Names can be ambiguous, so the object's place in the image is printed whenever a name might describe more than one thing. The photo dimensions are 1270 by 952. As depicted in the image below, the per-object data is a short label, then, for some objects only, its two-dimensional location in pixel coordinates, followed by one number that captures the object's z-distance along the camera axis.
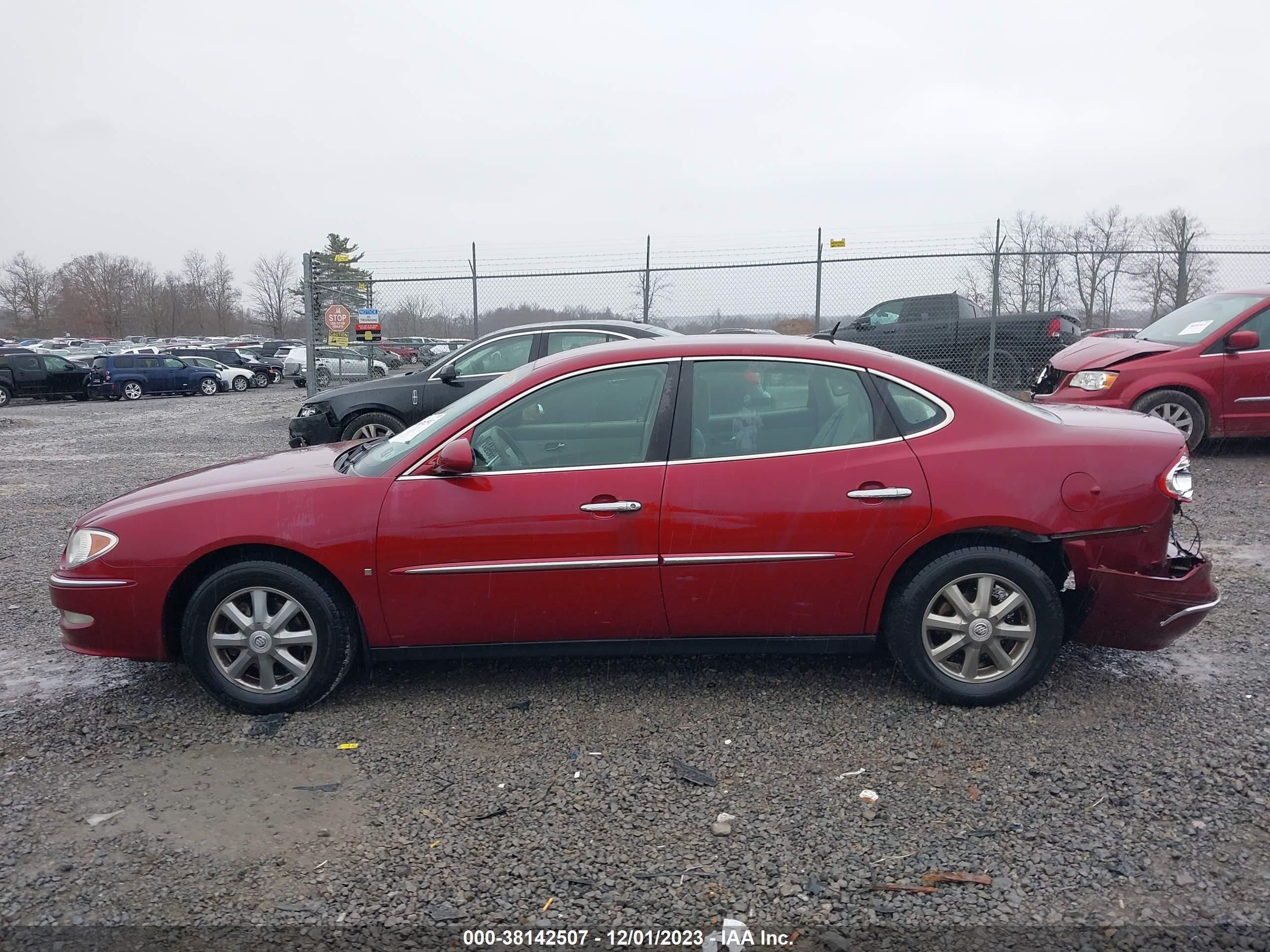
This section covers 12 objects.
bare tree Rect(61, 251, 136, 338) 77.81
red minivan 8.89
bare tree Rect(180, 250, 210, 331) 79.00
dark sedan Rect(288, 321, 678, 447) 9.43
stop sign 15.62
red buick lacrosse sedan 3.73
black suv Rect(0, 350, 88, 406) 25.56
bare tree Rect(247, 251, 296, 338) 64.19
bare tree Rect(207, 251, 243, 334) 79.62
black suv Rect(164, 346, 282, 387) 34.81
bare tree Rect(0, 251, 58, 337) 78.69
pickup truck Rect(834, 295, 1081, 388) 14.34
